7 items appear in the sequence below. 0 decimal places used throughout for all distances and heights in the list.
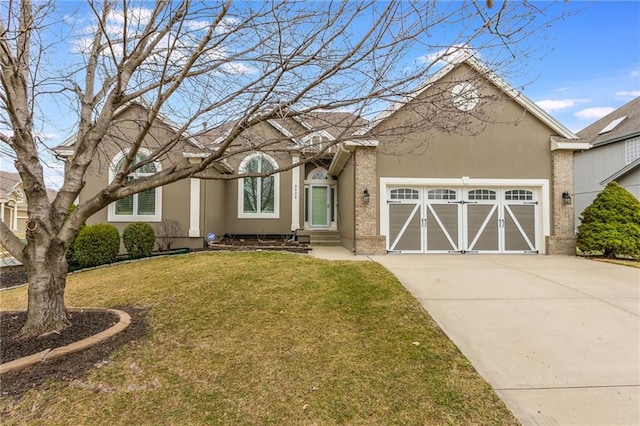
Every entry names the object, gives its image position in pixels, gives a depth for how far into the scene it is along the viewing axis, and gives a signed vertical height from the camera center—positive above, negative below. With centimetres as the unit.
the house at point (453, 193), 1091 +78
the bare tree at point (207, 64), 360 +179
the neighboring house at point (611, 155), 1597 +343
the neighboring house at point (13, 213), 1995 +20
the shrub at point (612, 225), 998 -29
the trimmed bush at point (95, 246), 933 -85
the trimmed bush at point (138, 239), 1023 -72
